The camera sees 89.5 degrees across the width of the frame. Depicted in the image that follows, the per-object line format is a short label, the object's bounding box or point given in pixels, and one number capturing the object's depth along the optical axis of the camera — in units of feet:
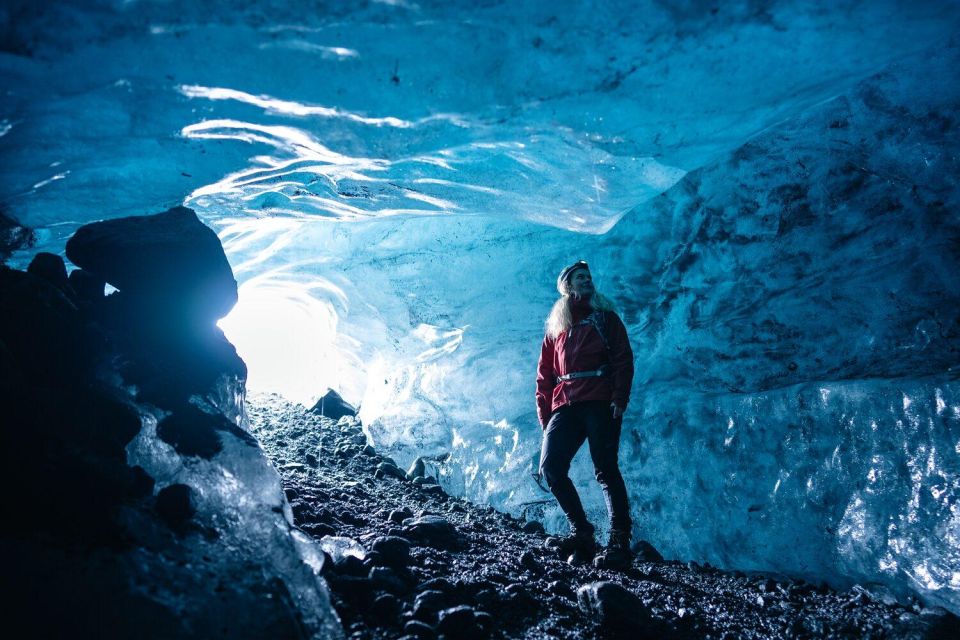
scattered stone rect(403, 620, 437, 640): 5.55
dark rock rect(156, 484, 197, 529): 6.08
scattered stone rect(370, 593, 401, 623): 6.00
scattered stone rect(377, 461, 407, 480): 16.21
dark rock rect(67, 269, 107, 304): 9.84
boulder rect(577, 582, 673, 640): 6.25
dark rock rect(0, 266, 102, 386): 7.32
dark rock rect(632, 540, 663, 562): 12.20
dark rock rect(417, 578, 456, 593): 6.81
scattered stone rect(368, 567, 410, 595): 6.55
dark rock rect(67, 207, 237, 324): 9.87
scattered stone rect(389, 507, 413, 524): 10.41
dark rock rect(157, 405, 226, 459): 7.64
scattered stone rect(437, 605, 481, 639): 5.74
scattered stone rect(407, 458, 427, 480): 17.22
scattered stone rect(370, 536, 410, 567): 7.45
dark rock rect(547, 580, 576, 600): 7.41
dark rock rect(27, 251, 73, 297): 8.66
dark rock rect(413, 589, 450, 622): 6.00
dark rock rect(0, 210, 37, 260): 12.07
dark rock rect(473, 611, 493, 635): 5.93
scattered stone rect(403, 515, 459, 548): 9.31
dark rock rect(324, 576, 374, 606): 6.33
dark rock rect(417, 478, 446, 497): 15.73
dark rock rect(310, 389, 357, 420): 22.55
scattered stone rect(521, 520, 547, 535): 13.70
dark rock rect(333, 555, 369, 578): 6.94
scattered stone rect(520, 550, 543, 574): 8.60
